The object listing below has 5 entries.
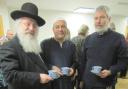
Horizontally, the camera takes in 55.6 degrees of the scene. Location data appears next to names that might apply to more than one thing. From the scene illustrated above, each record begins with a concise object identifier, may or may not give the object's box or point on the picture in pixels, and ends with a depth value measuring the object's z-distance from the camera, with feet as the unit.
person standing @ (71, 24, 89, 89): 8.30
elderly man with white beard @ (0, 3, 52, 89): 3.33
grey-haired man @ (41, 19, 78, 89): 4.79
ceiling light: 17.16
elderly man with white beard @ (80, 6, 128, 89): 4.68
